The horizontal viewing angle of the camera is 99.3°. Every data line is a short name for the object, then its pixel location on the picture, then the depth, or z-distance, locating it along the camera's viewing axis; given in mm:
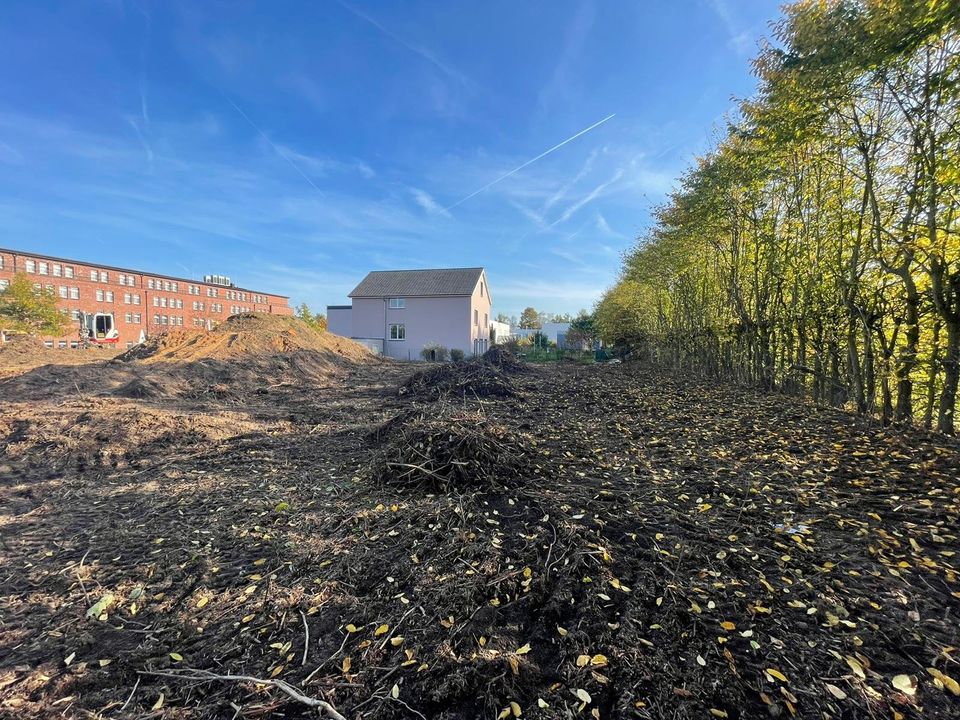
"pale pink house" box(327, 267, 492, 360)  26703
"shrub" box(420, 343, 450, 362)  24984
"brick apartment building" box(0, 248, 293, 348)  40250
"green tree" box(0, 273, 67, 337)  20234
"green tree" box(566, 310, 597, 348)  37666
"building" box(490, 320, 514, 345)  37356
